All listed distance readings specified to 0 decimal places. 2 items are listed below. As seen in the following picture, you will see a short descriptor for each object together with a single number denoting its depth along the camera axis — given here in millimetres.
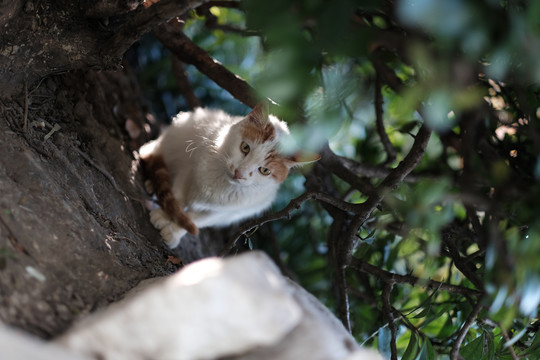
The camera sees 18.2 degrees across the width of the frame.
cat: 2158
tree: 1639
